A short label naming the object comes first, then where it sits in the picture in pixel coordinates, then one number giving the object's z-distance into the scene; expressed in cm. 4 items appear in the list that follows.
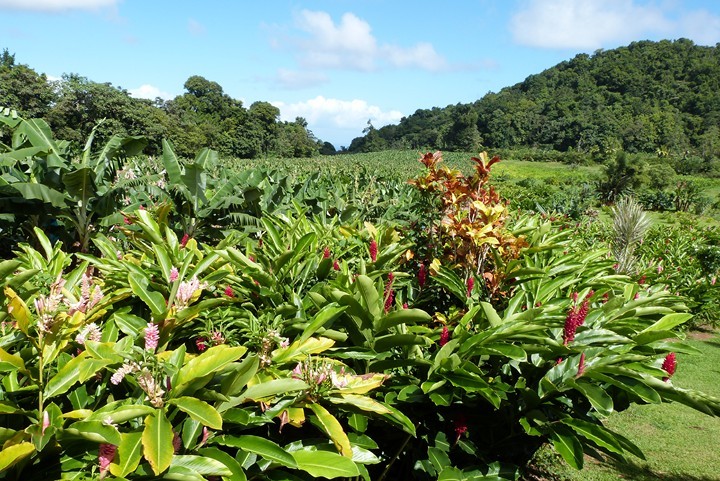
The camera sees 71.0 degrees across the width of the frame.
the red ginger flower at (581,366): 204
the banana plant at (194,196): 440
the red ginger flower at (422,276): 293
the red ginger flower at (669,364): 218
